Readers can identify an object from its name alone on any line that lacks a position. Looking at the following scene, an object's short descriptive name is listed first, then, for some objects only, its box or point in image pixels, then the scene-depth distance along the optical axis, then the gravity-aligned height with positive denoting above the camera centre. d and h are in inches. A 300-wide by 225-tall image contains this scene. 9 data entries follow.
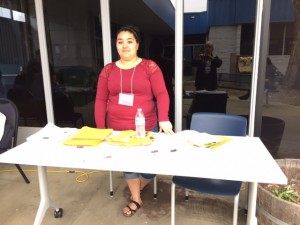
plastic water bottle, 65.6 -15.2
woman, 74.8 -6.3
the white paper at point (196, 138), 63.1 -18.0
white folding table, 50.2 -19.8
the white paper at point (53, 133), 70.8 -18.3
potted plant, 62.1 -34.9
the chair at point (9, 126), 100.7 -22.4
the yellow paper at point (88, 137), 64.5 -17.6
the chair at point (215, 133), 66.8 -19.8
